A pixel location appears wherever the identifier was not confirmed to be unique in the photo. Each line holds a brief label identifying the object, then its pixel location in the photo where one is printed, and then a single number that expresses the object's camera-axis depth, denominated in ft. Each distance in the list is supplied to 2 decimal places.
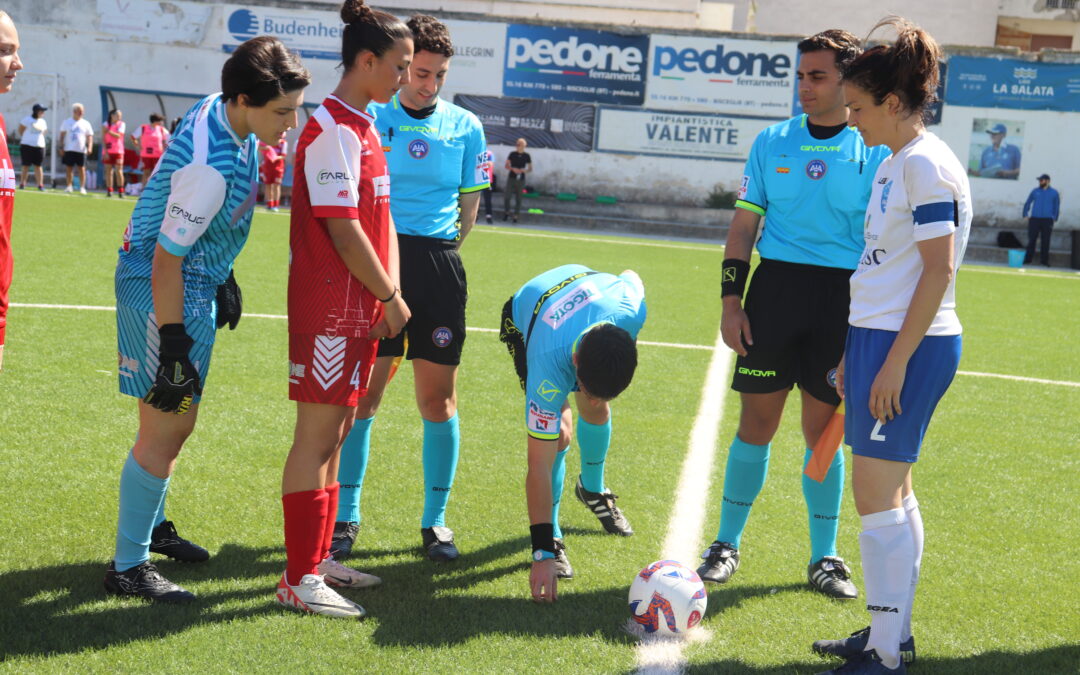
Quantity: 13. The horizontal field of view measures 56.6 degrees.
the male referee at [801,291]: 14.01
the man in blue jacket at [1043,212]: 78.38
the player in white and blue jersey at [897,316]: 10.14
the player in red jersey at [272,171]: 75.58
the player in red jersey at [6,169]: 11.47
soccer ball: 12.21
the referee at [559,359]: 11.36
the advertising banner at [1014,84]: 85.71
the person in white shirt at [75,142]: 77.71
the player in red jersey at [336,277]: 11.39
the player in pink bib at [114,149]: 76.79
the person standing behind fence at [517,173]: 84.38
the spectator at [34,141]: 74.59
